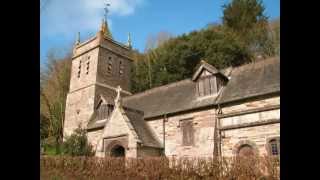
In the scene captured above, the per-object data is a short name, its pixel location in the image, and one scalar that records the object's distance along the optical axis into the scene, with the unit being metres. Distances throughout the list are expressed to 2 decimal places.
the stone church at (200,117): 16.92
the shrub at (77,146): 23.11
